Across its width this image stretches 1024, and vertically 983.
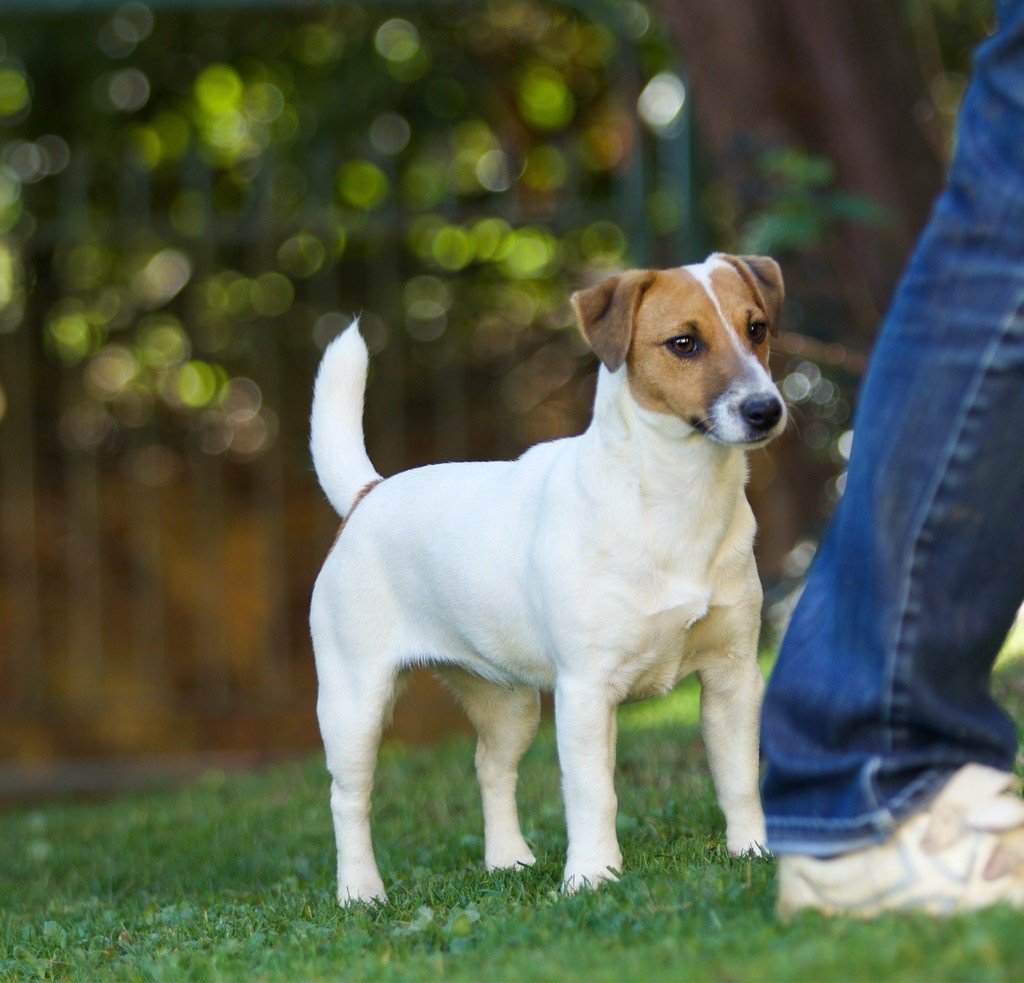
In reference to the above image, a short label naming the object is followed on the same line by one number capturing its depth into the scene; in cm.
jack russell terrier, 654
